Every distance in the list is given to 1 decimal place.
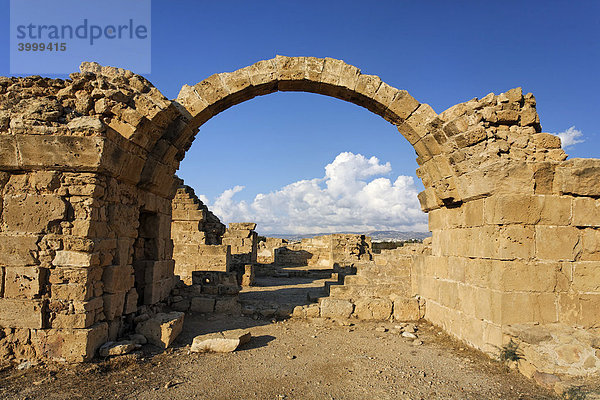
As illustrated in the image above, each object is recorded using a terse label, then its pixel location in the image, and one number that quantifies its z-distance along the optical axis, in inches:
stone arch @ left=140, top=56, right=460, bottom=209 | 229.0
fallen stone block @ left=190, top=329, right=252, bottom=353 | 189.2
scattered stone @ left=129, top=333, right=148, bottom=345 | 192.4
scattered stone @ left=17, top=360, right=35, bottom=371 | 163.6
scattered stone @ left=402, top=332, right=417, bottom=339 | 224.4
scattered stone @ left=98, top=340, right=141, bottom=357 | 174.4
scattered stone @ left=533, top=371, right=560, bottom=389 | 148.5
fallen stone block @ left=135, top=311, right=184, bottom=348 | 197.6
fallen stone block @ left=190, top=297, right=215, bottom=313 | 278.4
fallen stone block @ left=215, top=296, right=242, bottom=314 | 281.0
